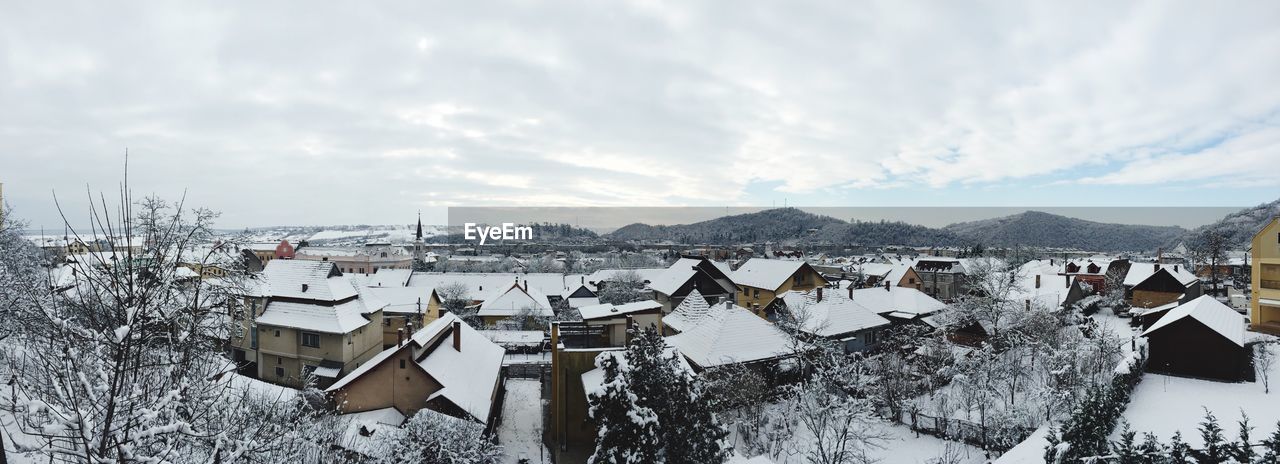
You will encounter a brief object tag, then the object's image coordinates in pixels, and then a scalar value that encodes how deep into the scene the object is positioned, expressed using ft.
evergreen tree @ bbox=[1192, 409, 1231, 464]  30.62
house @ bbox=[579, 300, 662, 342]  104.99
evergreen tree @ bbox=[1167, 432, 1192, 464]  30.66
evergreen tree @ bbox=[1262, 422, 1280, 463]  29.63
